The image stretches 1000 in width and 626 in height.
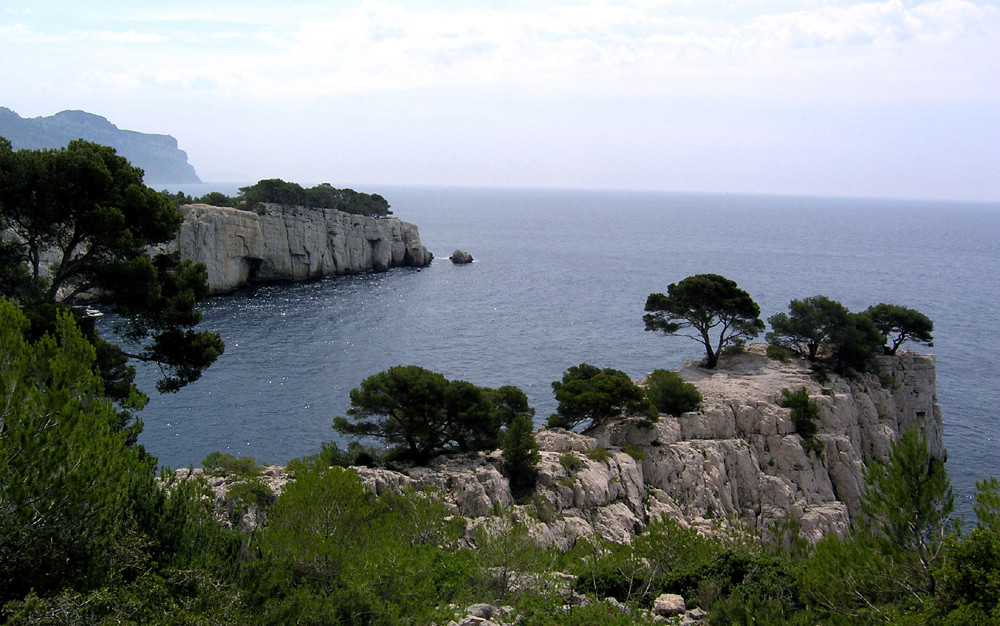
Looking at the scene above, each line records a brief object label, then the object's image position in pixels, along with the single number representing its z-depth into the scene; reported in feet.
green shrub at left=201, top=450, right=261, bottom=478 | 81.10
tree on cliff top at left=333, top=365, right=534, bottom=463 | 106.22
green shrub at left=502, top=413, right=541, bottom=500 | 99.19
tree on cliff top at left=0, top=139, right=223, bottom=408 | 81.61
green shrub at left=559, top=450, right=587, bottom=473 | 103.91
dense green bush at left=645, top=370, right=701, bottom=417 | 129.39
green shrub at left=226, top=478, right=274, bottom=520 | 73.10
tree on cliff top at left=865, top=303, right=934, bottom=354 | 167.94
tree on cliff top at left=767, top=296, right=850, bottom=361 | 159.63
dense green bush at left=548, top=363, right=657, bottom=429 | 121.19
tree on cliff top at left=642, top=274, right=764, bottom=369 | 162.71
